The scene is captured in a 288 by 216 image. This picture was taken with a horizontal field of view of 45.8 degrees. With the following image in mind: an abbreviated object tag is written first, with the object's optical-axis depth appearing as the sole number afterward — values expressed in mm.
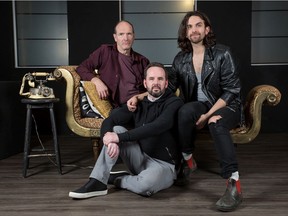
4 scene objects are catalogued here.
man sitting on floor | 2127
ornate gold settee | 2709
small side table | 2713
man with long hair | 2320
